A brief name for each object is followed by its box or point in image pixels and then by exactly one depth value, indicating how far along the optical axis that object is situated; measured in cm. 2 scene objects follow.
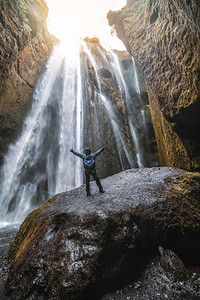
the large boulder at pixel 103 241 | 229
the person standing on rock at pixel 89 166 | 478
